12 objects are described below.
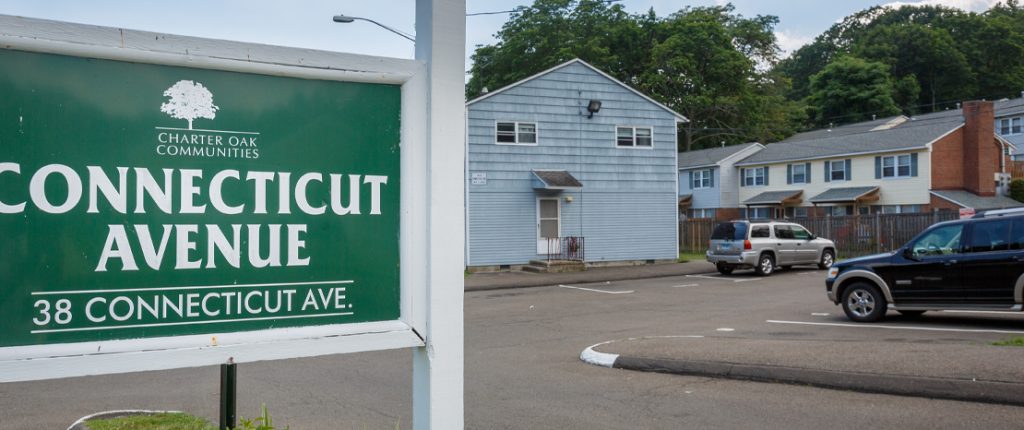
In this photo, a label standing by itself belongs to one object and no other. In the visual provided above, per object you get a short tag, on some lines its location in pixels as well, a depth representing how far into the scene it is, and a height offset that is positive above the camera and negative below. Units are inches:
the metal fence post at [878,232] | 1263.5 -7.0
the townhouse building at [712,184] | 1957.4 +119.2
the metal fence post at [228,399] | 137.0 -31.2
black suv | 443.8 -28.5
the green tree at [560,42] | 2443.4 +623.9
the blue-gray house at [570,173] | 1044.5 +84.1
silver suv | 957.8 -24.1
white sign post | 126.8 +2.1
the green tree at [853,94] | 2778.1 +501.4
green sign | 104.5 +5.0
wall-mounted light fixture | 1104.2 +180.4
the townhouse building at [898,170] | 1560.0 +126.4
